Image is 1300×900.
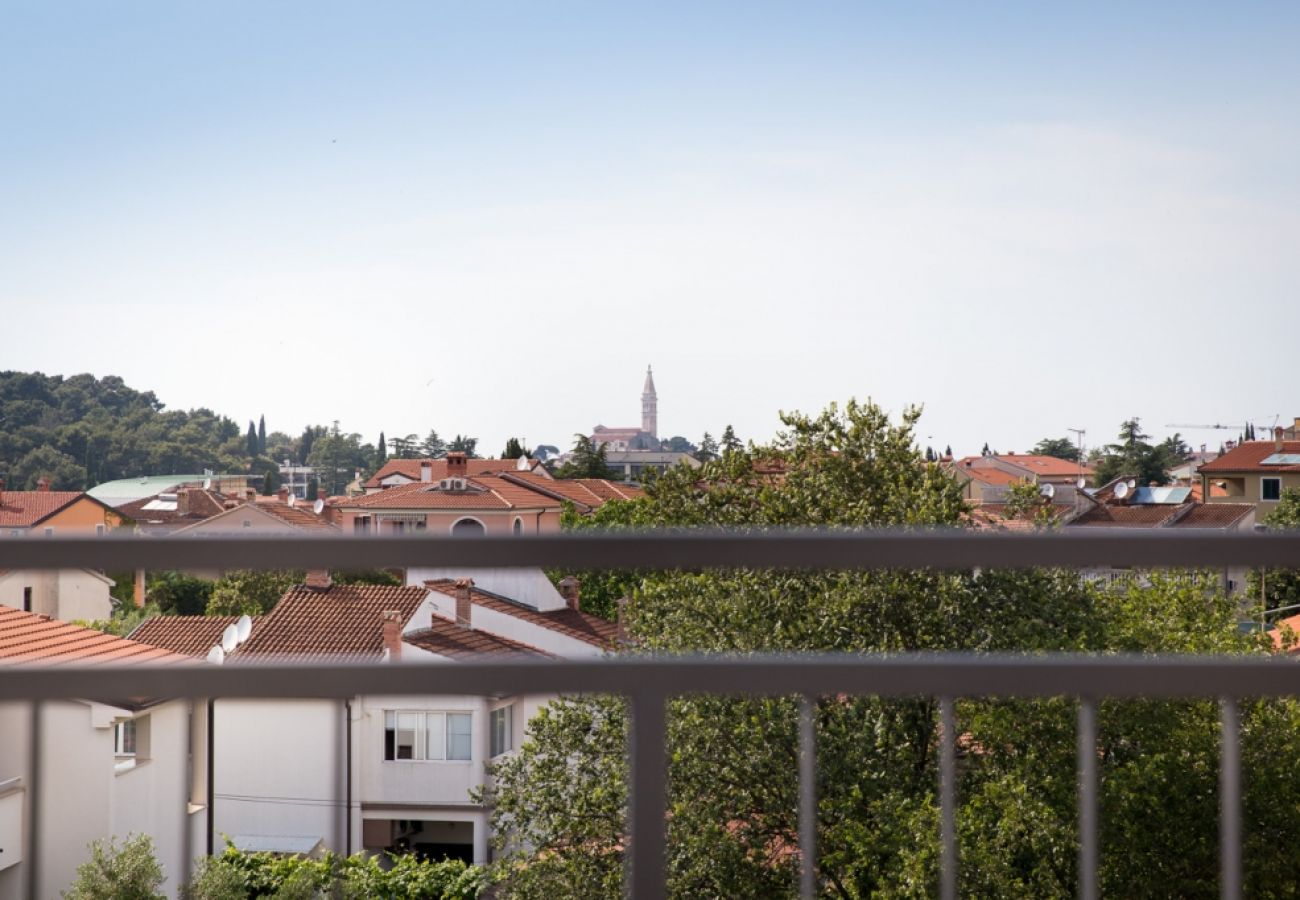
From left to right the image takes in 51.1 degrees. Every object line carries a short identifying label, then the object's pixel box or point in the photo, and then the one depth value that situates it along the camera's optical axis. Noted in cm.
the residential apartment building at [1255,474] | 5353
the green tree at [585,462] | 6894
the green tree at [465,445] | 6831
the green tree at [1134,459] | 6706
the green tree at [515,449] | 7000
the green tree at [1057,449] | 7800
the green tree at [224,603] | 2356
